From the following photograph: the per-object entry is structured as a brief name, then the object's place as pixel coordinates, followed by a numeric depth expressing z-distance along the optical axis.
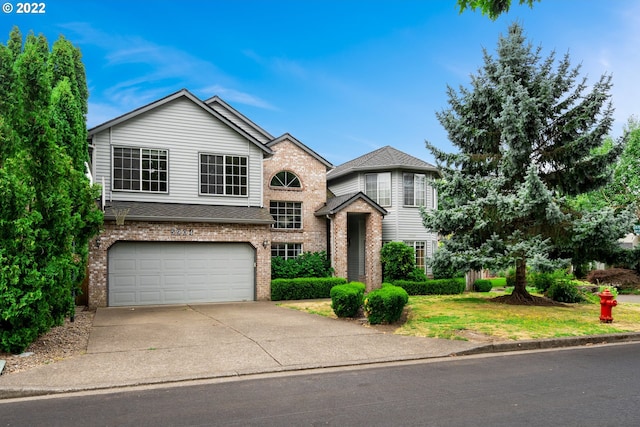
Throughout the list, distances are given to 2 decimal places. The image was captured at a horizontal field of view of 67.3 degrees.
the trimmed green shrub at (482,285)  24.44
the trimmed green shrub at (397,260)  21.92
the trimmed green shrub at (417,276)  21.91
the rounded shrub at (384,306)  11.70
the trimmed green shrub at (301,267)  19.61
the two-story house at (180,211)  16.70
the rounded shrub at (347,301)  12.87
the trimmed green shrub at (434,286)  21.36
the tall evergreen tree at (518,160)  14.62
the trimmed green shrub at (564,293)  17.30
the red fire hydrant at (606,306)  12.33
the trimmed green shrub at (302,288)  18.61
